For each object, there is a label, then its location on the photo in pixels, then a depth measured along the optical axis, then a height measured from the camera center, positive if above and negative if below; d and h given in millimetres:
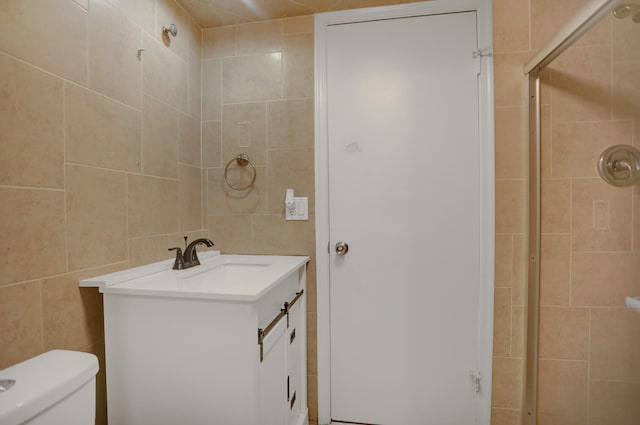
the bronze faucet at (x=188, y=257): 1347 -223
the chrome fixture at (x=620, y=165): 1063 +161
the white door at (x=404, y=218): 1554 -50
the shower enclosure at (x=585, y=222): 1086 -66
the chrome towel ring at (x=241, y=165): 1725 +271
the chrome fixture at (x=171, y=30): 1431 +899
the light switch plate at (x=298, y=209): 1689 +4
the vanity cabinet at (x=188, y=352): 945 -480
